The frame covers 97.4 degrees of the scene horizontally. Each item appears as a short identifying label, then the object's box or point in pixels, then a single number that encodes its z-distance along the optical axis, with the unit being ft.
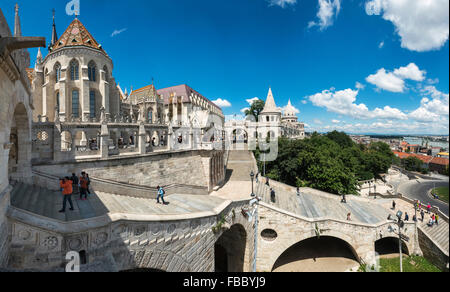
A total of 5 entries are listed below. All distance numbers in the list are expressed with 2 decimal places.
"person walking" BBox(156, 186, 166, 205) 39.47
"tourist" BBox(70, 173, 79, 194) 33.71
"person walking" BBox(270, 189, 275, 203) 64.80
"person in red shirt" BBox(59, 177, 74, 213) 24.35
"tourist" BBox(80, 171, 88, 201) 32.60
